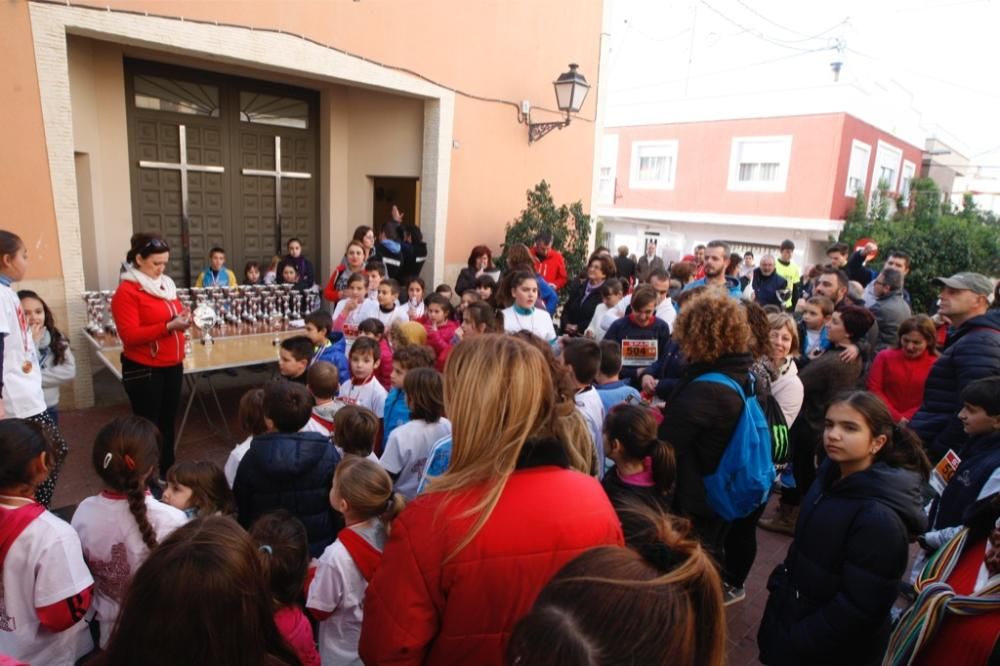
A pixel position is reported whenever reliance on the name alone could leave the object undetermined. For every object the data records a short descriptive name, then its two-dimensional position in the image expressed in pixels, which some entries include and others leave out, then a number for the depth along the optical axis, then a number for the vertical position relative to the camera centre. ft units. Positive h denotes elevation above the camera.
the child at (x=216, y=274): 22.27 -2.44
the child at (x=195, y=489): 8.12 -3.79
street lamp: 27.66 +6.04
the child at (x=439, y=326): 15.61 -2.82
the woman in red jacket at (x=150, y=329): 13.02 -2.66
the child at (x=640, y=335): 14.39 -2.53
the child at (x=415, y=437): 9.21 -3.32
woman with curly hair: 8.48 -2.28
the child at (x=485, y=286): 19.65 -2.12
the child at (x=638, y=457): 8.43 -3.19
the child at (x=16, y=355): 9.65 -2.58
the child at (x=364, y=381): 12.35 -3.45
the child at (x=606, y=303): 17.74 -2.17
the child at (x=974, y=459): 7.82 -2.84
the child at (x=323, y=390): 10.30 -3.03
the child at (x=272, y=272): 23.99 -2.41
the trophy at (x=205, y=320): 18.26 -3.38
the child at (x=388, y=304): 17.15 -2.46
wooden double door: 23.76 +1.97
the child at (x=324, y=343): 13.71 -3.11
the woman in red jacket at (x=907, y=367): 12.88 -2.67
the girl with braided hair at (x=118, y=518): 6.77 -3.55
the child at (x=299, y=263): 24.18 -1.98
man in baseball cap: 10.82 -2.05
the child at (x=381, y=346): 14.30 -3.10
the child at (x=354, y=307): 16.97 -2.56
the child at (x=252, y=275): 23.04 -2.42
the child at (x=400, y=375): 10.93 -2.96
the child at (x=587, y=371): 10.18 -2.44
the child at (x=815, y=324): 16.35 -2.29
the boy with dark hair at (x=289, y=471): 8.10 -3.47
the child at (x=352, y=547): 6.75 -3.73
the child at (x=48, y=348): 13.24 -3.28
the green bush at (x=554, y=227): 28.32 -0.01
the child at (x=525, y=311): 15.76 -2.29
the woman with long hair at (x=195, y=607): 3.29 -2.25
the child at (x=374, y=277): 18.72 -1.84
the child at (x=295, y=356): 12.30 -2.91
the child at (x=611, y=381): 11.13 -2.90
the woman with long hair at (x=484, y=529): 3.86 -1.99
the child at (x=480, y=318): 14.10 -2.22
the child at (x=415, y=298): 18.06 -2.45
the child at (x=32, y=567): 5.83 -3.55
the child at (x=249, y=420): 9.39 -3.28
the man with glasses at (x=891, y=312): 17.54 -1.98
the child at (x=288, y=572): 5.99 -3.67
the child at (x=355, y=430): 8.95 -3.17
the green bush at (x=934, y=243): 39.75 +0.21
